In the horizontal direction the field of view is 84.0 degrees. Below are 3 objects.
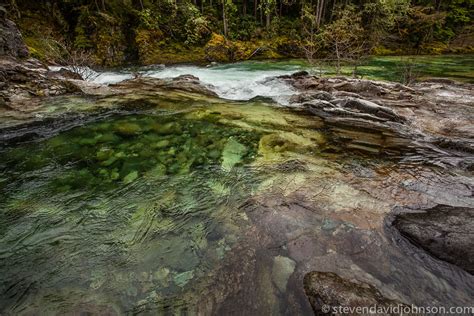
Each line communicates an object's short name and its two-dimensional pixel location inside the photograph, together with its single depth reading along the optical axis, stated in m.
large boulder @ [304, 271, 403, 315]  2.37
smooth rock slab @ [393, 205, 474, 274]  2.82
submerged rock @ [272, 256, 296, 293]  2.79
